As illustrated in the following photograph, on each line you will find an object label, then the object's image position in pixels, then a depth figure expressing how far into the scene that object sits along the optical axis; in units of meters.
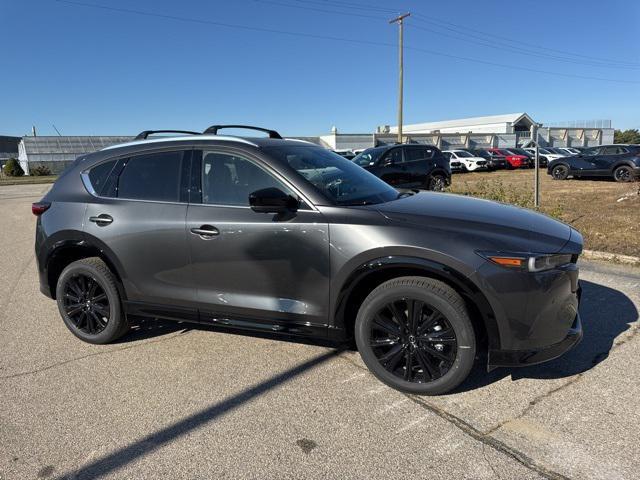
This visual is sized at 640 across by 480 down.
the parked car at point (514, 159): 32.03
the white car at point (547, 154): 32.89
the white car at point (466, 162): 30.17
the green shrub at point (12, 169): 43.16
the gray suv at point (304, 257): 3.05
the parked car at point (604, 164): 17.92
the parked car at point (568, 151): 34.99
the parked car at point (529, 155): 32.81
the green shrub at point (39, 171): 45.00
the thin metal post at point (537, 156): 9.41
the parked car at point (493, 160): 30.91
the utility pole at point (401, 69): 33.19
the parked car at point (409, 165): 13.62
